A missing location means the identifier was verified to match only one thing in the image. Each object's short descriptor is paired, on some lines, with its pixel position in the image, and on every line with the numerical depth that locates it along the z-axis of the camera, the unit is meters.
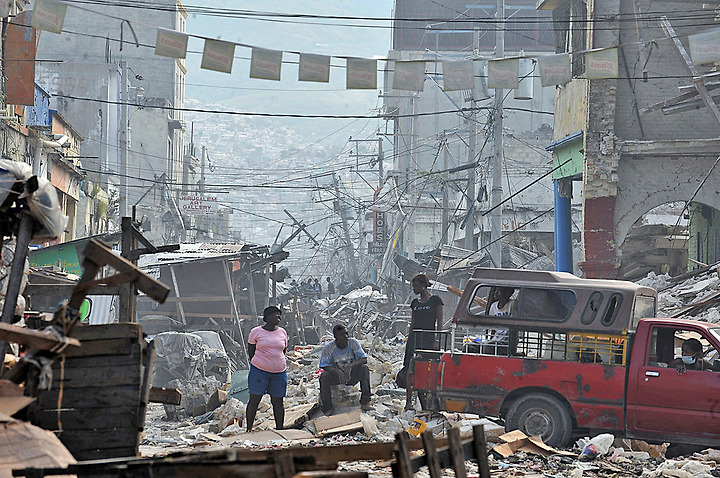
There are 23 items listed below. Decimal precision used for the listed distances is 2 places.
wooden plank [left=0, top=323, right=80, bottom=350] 8.52
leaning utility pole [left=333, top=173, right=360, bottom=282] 109.90
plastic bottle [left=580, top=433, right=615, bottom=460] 19.39
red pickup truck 19.84
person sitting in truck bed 22.69
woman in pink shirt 22.53
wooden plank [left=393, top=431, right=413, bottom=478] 7.24
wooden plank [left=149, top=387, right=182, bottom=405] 12.95
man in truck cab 19.95
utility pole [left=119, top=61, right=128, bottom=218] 91.69
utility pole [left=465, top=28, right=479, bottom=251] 56.88
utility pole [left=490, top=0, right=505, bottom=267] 42.97
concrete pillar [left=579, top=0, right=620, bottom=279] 40.09
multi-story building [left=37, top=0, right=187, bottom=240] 90.31
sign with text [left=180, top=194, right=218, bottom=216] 101.50
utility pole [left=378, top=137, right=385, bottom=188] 97.62
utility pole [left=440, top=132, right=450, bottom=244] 71.27
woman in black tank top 25.19
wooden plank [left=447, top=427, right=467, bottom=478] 7.88
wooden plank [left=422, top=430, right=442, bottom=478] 7.68
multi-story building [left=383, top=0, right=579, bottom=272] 87.50
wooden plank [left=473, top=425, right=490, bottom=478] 8.36
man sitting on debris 24.26
